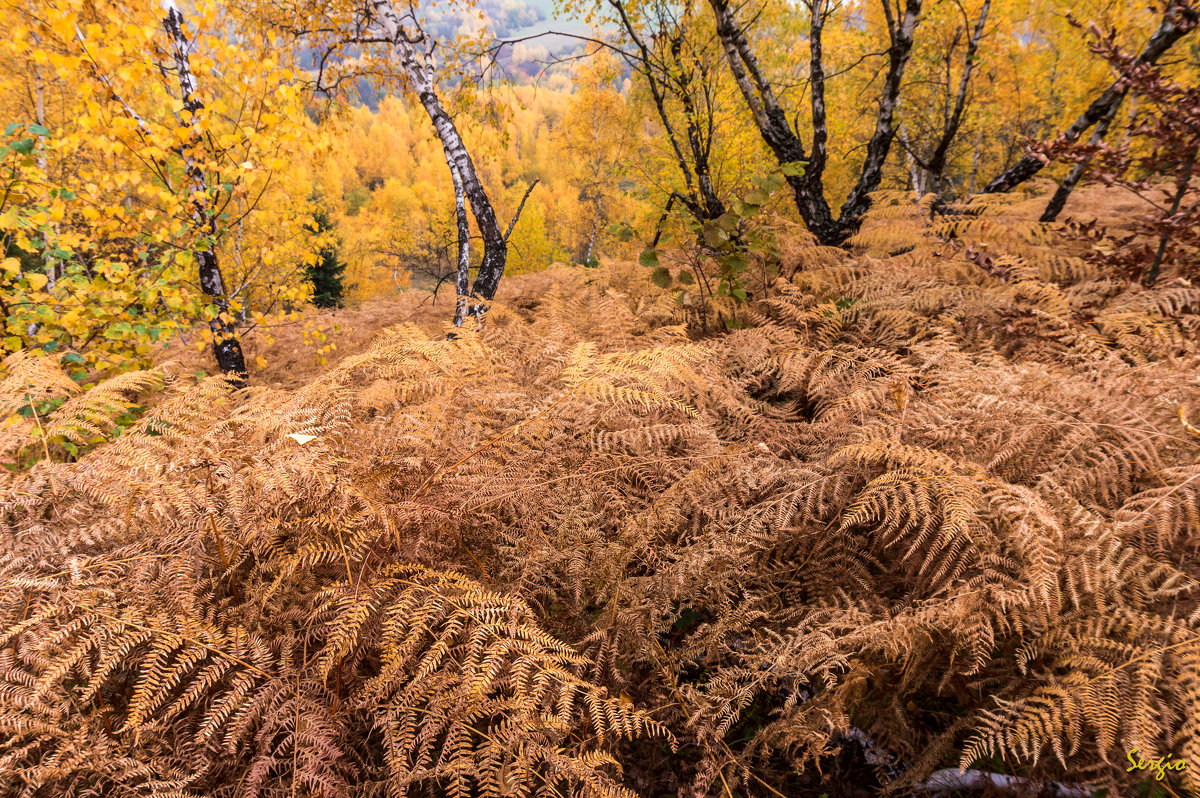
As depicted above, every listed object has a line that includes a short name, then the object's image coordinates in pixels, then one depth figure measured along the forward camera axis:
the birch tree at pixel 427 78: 4.82
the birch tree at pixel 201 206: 3.60
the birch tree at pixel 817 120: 4.02
